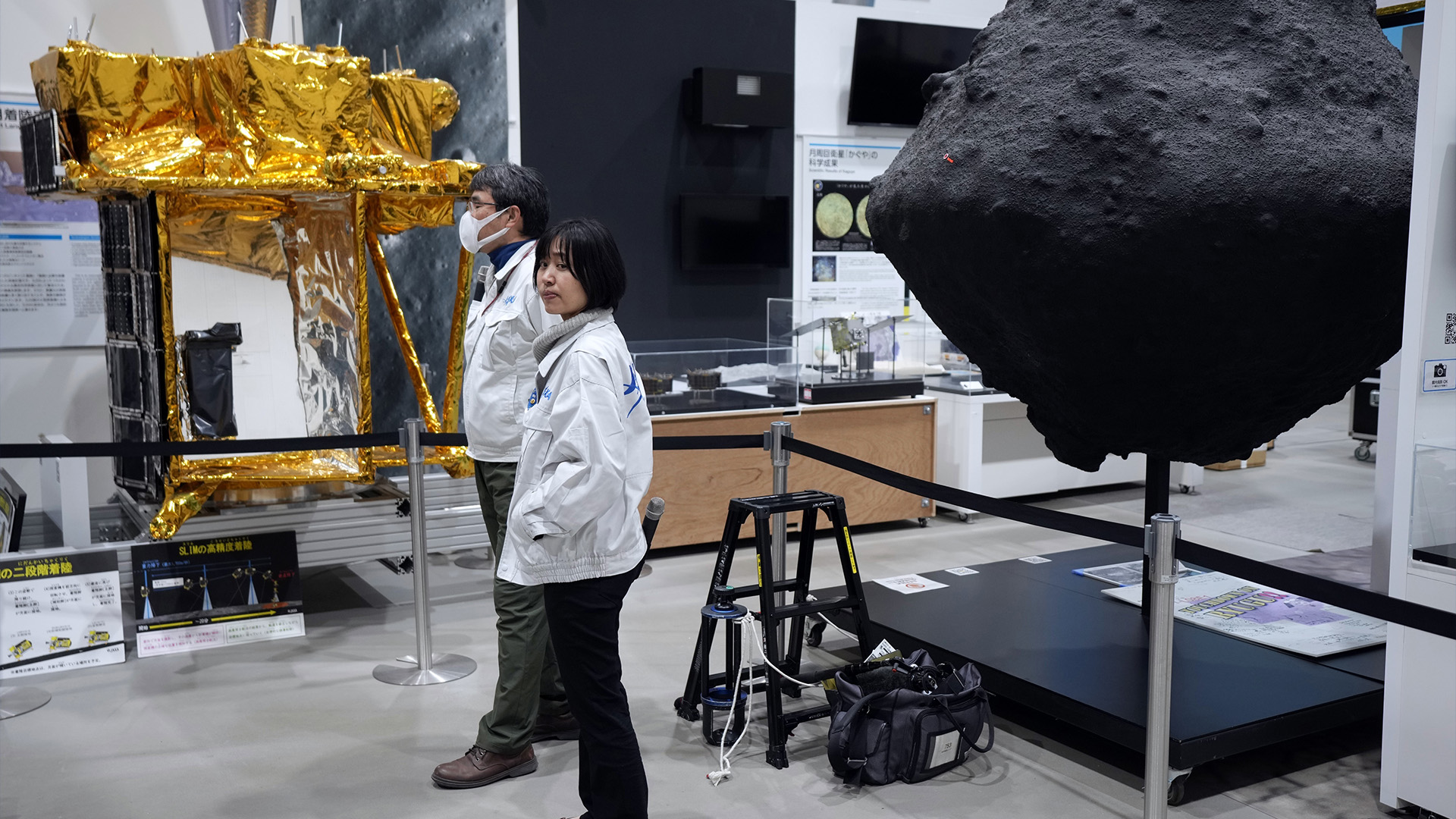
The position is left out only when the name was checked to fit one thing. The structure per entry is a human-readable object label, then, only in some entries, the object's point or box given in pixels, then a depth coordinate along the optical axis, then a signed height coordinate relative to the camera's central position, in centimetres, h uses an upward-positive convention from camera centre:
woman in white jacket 235 -39
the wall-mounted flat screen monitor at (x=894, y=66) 735 +147
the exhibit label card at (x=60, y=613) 401 -109
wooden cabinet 566 -83
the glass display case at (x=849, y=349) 600 -26
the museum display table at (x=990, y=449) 637 -83
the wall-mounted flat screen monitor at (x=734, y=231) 705 +41
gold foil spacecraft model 417 +27
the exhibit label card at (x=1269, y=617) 363 -104
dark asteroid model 225 +20
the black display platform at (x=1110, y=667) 307 -107
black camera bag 307 -114
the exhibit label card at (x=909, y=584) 427 -105
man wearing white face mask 304 -27
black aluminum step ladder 327 -88
